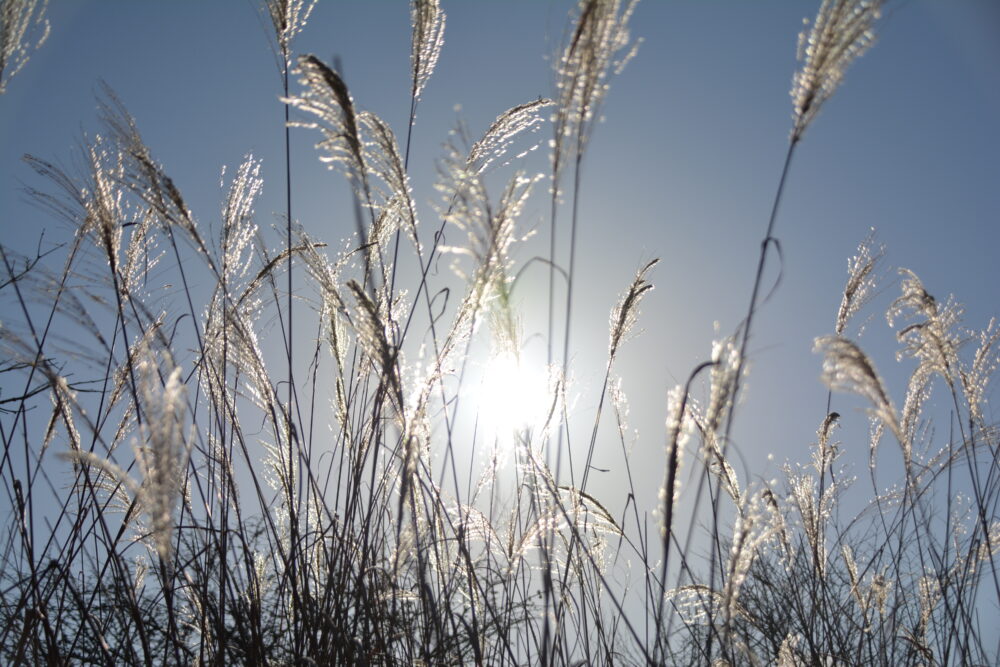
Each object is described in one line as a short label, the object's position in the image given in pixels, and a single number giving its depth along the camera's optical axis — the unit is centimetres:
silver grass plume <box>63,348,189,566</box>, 105
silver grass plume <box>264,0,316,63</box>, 206
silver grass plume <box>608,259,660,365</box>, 237
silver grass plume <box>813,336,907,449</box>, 192
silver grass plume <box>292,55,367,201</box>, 174
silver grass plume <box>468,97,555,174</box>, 209
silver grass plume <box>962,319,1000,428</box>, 275
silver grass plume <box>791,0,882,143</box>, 155
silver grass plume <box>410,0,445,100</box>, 212
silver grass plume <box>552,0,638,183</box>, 163
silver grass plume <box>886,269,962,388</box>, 259
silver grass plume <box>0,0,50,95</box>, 206
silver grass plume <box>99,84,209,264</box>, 185
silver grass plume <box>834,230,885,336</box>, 292
